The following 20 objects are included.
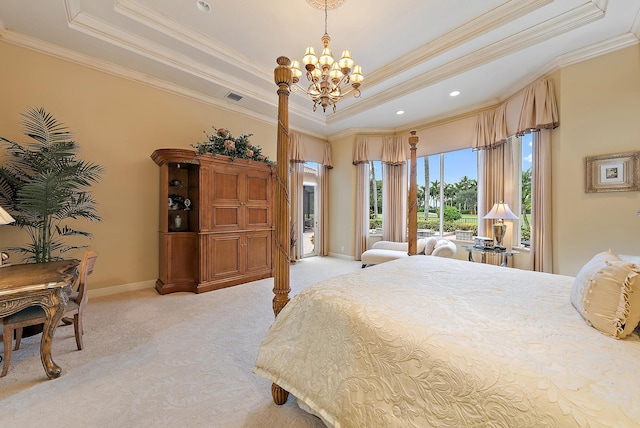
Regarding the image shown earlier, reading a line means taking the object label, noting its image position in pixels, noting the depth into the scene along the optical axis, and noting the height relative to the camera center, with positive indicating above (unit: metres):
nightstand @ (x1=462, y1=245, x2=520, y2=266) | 3.70 -0.64
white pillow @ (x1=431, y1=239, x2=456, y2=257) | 4.05 -0.58
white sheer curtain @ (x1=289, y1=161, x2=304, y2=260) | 5.61 +0.27
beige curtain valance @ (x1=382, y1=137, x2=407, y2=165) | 5.72 +1.54
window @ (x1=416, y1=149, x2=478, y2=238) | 4.96 +0.51
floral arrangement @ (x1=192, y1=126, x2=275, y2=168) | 3.70 +1.11
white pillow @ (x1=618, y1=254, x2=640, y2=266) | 1.91 -0.36
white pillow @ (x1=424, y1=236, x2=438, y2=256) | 4.45 -0.55
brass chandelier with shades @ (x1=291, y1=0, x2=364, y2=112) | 2.59 +1.62
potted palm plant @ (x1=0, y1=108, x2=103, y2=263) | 2.47 +0.33
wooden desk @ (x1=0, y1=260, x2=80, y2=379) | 1.59 -0.53
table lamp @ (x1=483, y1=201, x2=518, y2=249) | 3.63 -0.02
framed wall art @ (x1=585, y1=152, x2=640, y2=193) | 2.73 +0.50
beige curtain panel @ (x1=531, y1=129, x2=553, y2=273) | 3.31 +0.15
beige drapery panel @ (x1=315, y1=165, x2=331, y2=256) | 6.45 +0.02
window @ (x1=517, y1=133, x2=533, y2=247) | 4.02 +0.40
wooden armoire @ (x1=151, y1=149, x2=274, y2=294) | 3.56 -0.08
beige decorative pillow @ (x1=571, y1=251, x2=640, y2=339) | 0.99 -0.37
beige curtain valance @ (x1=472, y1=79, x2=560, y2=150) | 3.24 +1.51
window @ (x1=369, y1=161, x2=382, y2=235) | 6.30 +0.47
